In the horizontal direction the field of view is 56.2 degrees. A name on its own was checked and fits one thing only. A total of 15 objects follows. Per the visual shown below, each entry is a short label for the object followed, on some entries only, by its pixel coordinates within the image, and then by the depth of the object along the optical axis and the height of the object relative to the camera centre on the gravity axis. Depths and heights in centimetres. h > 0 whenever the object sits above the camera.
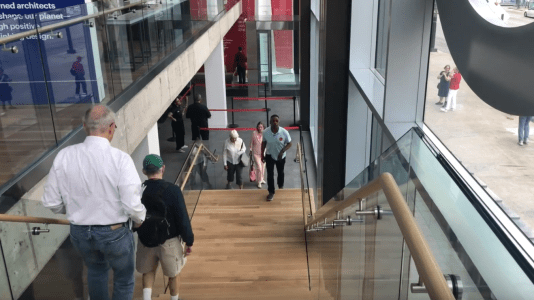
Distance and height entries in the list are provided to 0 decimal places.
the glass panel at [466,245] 142 -89
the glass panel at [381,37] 669 -89
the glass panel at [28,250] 312 -175
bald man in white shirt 326 -132
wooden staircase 599 -391
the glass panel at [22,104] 377 -97
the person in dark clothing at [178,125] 1429 -419
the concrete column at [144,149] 912 -307
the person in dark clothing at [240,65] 2273 -403
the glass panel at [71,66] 441 -83
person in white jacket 1116 -385
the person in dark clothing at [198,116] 1389 -379
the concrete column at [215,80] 1870 -381
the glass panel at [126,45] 616 -90
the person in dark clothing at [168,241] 416 -228
